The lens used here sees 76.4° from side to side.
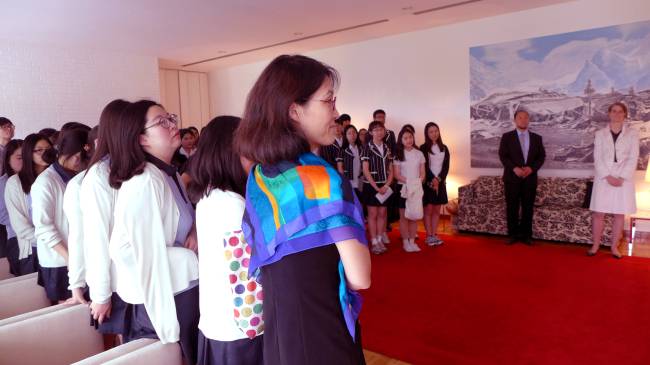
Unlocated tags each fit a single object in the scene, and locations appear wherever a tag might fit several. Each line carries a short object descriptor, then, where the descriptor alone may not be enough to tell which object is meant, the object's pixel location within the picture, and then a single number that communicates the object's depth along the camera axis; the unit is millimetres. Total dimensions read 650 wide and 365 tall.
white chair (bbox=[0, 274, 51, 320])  2396
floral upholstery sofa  5473
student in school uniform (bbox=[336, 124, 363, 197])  5766
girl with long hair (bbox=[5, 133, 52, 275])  2924
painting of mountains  5695
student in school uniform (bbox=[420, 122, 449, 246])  5526
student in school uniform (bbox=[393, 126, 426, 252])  5227
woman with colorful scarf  975
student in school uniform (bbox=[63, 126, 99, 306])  2072
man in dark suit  5664
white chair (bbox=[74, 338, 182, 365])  1527
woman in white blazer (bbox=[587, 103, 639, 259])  4652
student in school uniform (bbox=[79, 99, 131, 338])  1796
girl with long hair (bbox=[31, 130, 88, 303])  2469
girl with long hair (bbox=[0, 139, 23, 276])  3279
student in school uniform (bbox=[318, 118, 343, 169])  5797
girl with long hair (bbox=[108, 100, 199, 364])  1606
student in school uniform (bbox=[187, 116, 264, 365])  1441
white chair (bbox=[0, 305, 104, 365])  1780
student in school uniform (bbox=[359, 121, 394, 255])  5246
